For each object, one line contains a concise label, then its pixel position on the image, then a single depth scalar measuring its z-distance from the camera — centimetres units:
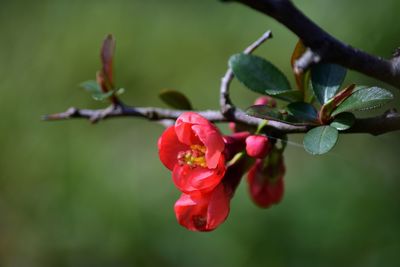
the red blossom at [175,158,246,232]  61
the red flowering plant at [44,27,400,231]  59
